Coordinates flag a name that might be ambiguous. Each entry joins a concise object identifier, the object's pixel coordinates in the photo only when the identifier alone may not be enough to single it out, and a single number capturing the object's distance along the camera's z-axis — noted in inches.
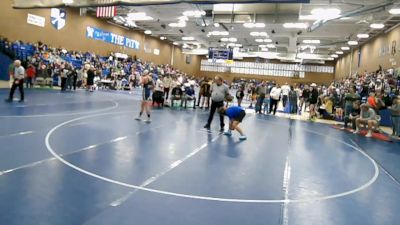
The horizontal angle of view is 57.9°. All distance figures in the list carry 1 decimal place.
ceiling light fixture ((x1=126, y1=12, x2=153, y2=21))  1044.7
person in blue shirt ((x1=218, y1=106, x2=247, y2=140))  390.3
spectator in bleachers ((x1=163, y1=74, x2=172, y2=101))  725.3
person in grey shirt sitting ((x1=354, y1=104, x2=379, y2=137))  497.0
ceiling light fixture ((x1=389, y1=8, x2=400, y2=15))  669.3
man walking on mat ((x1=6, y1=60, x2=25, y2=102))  526.0
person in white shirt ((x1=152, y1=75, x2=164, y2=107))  659.1
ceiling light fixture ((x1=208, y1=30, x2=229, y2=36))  1339.8
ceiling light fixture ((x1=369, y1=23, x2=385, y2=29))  913.5
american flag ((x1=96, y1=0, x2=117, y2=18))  891.7
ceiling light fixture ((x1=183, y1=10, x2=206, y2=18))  884.4
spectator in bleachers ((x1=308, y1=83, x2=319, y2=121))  711.7
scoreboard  1332.4
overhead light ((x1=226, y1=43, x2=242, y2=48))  1779.0
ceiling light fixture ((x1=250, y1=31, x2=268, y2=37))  1293.1
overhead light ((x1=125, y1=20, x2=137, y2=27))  1305.9
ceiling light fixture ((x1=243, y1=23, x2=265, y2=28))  1097.2
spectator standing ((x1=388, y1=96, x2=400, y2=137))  510.6
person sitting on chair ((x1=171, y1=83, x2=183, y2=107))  714.8
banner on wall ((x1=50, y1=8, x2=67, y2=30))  1088.0
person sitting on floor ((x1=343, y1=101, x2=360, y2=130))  545.1
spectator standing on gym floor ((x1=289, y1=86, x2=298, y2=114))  802.2
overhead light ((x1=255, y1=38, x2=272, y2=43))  1513.3
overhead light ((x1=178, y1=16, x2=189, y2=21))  1081.4
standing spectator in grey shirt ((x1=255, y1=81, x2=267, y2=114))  737.0
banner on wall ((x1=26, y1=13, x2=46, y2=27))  992.9
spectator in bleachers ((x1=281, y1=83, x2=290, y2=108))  841.6
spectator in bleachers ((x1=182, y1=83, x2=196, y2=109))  722.8
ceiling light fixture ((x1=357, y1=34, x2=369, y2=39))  1153.9
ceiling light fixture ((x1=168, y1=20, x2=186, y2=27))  1184.9
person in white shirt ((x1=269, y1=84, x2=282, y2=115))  727.7
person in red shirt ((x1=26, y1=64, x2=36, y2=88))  796.6
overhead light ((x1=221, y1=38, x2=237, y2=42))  1577.3
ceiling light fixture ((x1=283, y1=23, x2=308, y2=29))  1015.2
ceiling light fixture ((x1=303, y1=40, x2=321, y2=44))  1398.9
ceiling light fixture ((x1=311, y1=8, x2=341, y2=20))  747.4
